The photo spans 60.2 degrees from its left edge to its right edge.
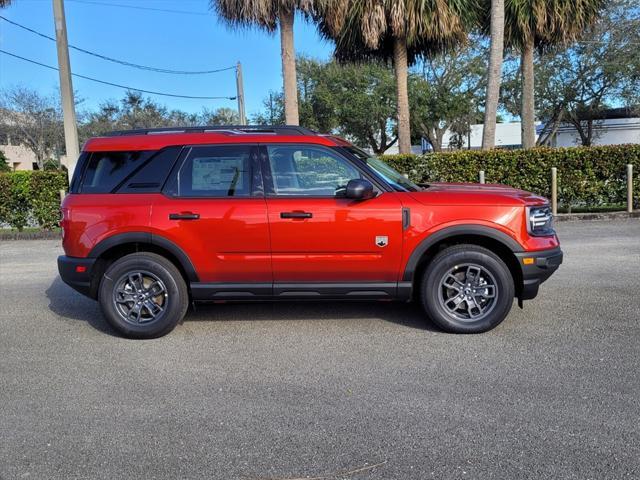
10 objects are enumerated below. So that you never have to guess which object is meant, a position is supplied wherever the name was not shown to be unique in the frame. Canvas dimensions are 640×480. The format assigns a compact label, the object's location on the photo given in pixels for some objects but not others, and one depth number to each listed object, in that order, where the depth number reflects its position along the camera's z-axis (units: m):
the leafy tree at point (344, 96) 33.25
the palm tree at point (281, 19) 13.30
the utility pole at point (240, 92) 27.80
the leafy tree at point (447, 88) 34.16
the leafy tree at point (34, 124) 39.47
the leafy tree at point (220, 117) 53.66
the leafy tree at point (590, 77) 28.61
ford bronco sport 4.96
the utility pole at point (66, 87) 13.39
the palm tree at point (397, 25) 14.08
